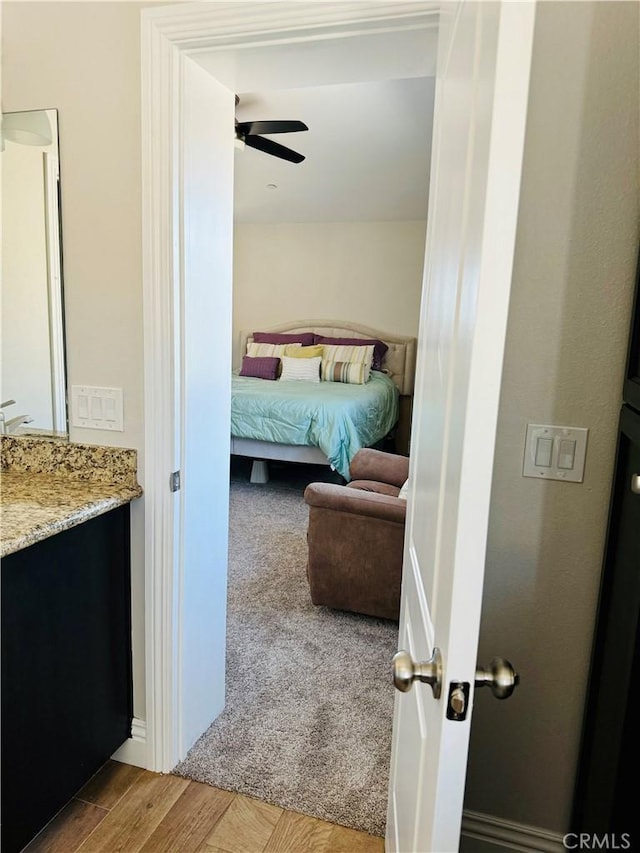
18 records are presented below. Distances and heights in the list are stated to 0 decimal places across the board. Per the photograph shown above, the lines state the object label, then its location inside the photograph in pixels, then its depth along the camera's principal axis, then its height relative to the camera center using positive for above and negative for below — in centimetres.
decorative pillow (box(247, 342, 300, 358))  591 -26
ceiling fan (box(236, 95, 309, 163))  320 +114
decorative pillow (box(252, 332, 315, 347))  599 -13
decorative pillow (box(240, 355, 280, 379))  566 -43
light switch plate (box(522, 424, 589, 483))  124 -25
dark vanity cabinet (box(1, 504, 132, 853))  127 -88
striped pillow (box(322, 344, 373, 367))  558 -25
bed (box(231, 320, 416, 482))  427 -74
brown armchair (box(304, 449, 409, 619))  245 -97
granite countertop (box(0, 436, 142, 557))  138 -47
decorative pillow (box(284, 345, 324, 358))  575 -26
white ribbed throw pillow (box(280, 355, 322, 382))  559 -43
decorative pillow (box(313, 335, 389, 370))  571 -15
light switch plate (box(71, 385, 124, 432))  162 -26
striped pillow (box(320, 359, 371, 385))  546 -42
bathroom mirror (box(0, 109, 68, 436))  158 +10
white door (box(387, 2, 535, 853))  57 -4
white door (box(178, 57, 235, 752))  155 -20
